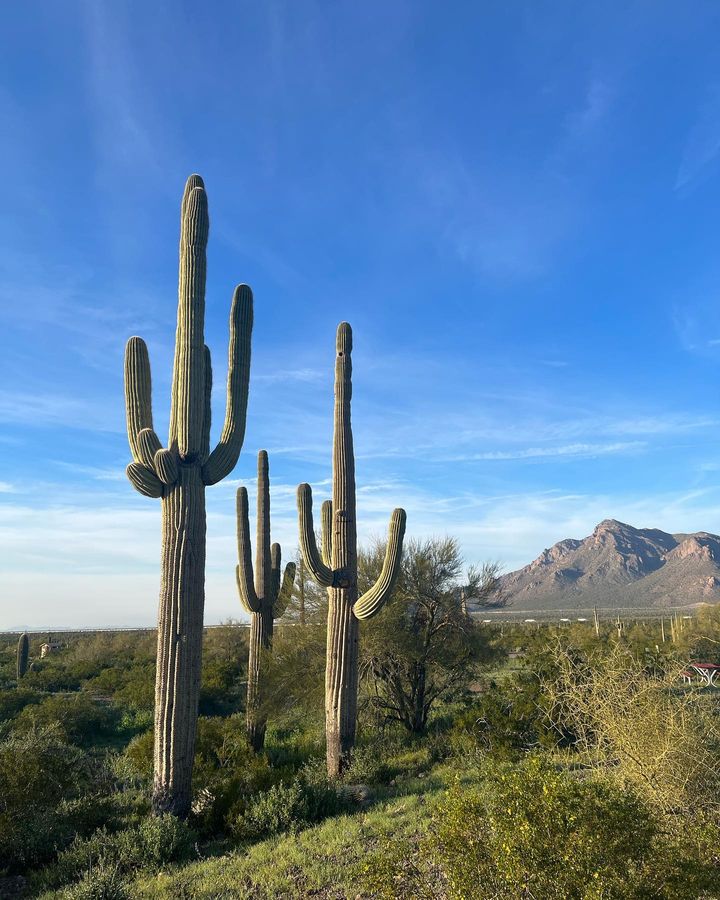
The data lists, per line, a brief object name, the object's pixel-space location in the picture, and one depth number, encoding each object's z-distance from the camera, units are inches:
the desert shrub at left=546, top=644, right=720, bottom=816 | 246.7
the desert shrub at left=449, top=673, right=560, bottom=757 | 422.0
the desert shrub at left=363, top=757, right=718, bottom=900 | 137.5
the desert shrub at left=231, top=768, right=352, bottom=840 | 302.8
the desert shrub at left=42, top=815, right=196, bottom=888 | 266.1
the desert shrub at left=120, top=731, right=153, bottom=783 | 390.3
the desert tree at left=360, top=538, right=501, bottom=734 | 542.3
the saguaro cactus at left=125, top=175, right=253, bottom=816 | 336.2
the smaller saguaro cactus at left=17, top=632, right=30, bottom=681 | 1015.6
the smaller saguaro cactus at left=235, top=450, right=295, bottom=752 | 542.9
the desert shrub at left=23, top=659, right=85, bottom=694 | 924.6
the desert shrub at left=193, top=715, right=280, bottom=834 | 324.5
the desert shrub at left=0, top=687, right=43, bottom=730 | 685.1
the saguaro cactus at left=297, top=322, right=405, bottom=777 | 414.3
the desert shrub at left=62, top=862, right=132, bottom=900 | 232.6
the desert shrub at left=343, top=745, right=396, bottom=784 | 387.5
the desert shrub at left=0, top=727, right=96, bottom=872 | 289.7
